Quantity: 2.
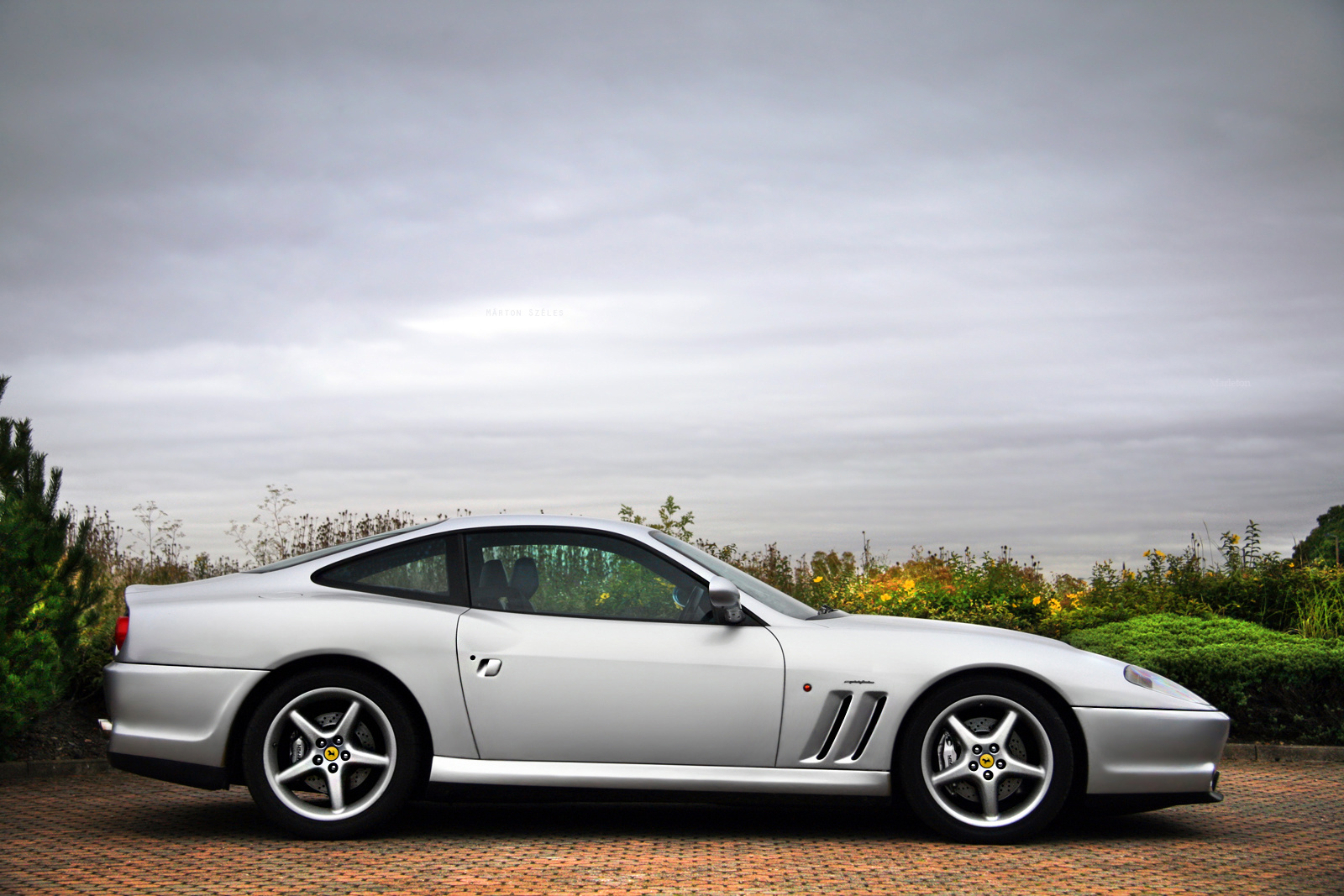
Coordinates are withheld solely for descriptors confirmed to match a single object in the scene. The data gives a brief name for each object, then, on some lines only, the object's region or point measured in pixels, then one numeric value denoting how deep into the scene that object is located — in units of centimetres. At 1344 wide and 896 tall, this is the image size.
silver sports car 538
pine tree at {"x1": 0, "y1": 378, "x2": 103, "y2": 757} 796
